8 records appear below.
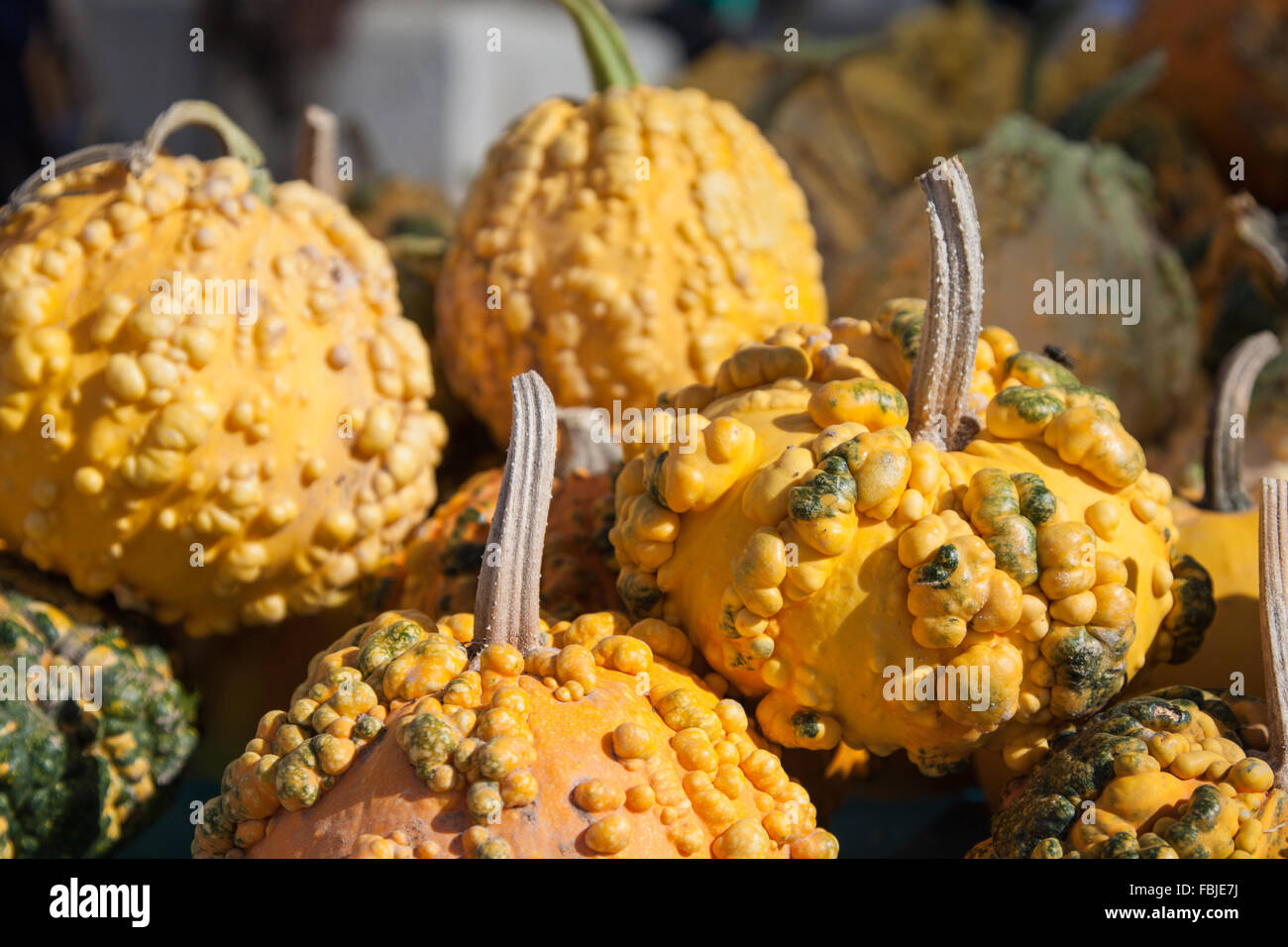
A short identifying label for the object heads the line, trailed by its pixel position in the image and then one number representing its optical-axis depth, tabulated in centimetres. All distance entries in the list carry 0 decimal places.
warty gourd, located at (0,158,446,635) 61
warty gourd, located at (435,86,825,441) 67
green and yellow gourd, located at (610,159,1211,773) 56
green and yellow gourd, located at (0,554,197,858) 61
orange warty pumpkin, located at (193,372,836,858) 54
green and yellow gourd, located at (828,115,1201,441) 74
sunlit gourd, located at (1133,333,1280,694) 62
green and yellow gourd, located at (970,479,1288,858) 54
